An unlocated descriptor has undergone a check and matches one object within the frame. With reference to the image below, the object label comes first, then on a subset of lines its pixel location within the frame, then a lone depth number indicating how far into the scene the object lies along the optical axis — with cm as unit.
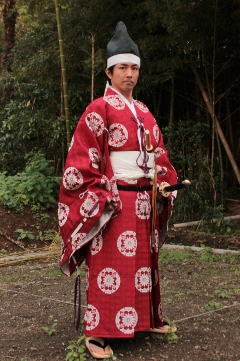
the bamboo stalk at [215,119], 723
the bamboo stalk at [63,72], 569
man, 265
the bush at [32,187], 693
